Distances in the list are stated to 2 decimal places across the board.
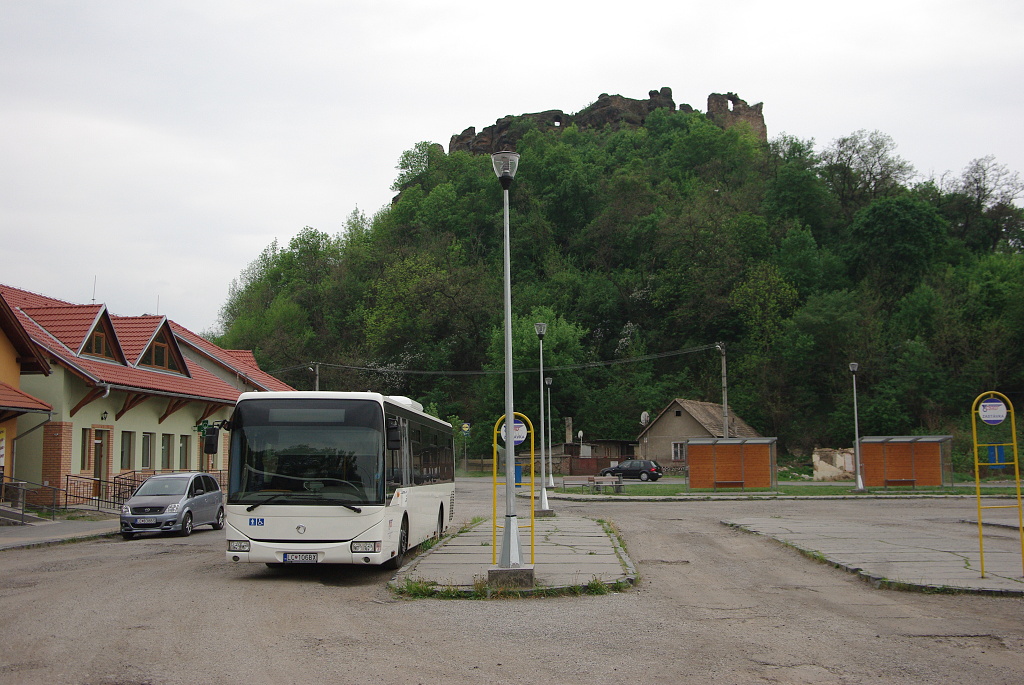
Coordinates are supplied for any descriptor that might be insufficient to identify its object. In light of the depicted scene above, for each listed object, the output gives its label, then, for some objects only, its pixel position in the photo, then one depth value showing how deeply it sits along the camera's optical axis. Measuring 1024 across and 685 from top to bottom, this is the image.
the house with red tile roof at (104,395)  27.91
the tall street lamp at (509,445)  12.31
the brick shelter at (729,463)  40.12
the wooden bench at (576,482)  47.56
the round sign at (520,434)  16.30
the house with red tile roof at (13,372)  24.98
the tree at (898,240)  74.38
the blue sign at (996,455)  12.55
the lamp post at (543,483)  28.63
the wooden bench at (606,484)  40.24
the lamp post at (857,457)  38.94
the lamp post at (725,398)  50.41
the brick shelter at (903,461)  40.44
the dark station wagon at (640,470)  54.47
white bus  12.73
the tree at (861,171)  85.94
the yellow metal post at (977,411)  12.42
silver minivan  21.14
